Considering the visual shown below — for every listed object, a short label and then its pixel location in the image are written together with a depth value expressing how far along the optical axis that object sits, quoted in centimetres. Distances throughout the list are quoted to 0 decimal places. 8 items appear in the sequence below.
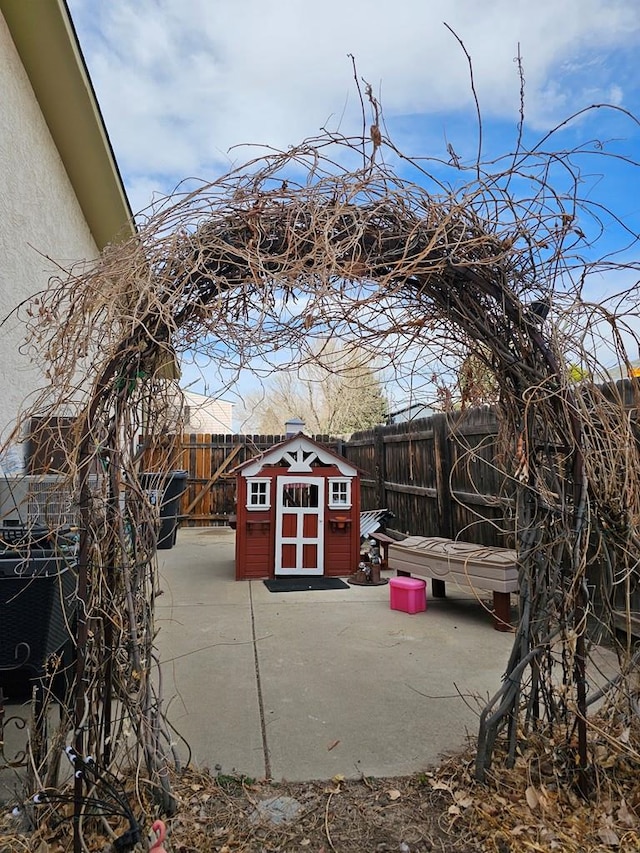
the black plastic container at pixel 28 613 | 225
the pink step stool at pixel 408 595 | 462
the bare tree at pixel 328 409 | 1401
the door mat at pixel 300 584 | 558
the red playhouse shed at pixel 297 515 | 600
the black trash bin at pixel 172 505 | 727
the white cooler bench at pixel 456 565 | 414
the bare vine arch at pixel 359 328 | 186
